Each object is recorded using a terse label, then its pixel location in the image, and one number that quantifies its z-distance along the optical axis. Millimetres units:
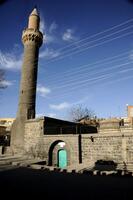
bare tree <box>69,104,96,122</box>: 39172
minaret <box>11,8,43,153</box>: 20361
